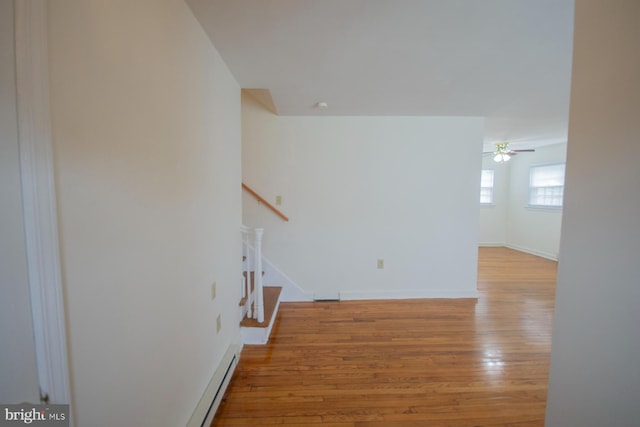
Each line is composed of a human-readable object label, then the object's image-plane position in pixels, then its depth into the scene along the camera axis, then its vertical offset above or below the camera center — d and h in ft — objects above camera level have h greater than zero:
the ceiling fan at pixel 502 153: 15.48 +2.87
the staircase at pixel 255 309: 7.74 -3.51
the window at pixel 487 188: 21.27 +1.05
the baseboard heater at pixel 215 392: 4.57 -3.88
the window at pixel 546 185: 17.43 +1.14
